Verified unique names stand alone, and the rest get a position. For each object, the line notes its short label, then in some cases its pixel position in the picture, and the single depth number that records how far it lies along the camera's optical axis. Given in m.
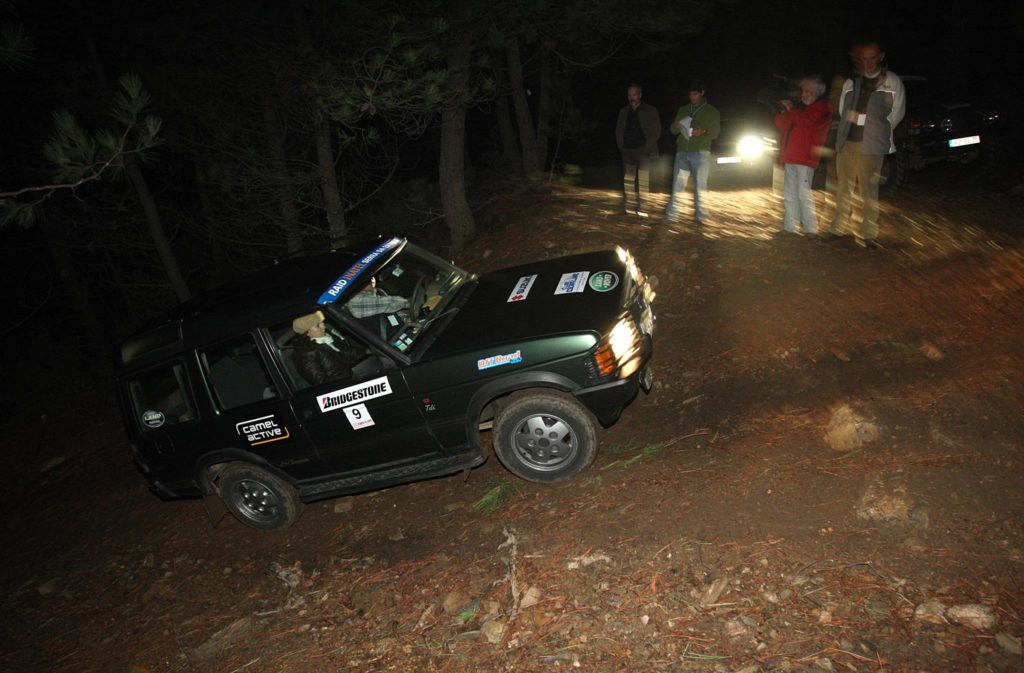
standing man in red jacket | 6.89
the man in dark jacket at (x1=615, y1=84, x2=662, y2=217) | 8.54
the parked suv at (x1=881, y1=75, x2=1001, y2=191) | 9.59
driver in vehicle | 4.74
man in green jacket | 7.85
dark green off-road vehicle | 4.41
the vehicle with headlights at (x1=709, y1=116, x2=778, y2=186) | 10.60
